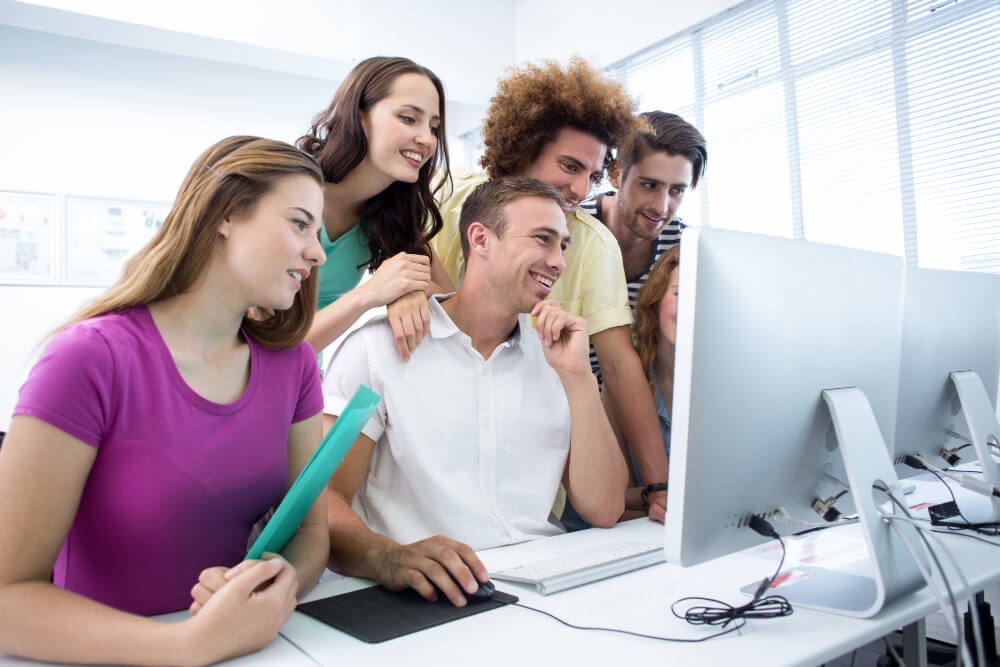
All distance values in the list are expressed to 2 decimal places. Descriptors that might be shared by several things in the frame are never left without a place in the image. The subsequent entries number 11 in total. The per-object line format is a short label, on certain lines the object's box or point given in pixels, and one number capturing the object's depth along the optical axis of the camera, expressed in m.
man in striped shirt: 2.24
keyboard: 1.04
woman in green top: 1.72
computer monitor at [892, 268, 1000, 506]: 1.25
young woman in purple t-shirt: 0.79
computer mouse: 1.00
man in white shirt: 1.44
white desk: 0.83
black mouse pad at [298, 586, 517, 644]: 0.91
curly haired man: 1.83
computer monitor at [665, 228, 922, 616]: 0.83
